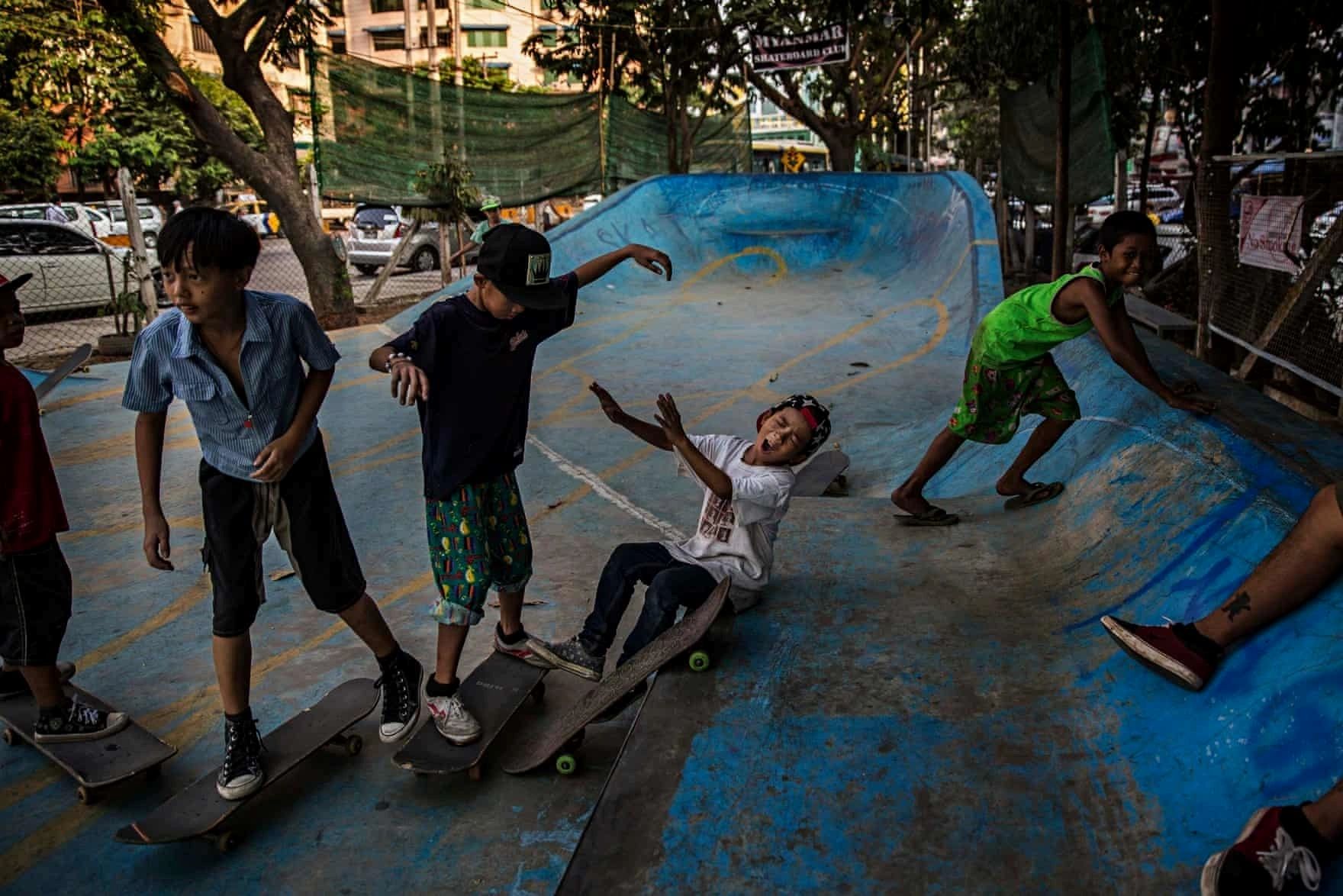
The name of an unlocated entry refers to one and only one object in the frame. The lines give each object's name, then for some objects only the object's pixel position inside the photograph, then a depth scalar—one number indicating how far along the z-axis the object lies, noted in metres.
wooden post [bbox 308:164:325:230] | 15.19
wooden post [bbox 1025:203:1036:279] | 15.18
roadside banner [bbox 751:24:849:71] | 16.47
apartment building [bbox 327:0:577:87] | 61.78
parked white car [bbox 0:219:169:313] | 13.35
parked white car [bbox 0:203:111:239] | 17.00
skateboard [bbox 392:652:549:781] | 2.91
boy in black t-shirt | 2.99
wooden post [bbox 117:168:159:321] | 9.80
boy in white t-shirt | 3.11
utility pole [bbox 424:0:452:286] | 12.74
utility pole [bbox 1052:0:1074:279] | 8.50
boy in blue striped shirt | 2.66
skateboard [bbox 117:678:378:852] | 2.61
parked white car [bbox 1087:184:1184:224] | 24.90
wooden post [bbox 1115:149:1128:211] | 10.13
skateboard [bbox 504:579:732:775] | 2.90
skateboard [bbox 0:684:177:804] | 2.93
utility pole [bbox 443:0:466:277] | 13.10
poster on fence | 5.81
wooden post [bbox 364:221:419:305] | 12.88
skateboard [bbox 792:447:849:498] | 5.68
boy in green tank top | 3.91
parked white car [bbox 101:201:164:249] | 21.14
